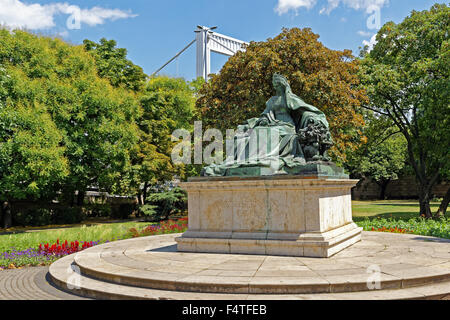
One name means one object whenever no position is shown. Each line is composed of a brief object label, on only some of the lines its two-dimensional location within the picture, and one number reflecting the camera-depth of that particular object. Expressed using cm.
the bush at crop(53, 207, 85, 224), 2427
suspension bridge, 5681
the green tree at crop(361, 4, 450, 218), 1803
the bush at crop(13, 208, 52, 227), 2286
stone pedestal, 748
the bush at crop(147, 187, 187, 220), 2161
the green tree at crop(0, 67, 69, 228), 1741
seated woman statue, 840
